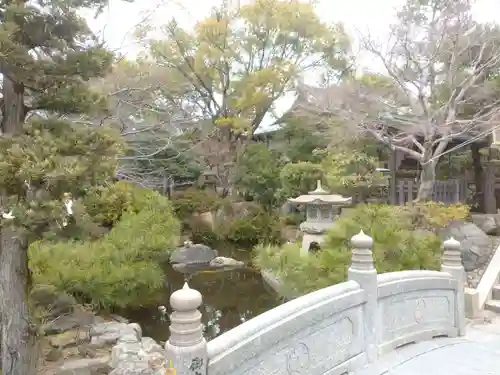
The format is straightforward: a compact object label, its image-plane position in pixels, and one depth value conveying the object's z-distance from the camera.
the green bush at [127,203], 7.54
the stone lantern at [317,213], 8.96
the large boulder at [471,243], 7.18
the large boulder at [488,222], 8.81
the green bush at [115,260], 5.53
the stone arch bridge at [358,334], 2.11
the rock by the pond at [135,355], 4.48
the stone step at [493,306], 5.69
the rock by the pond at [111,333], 5.42
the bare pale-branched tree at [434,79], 7.99
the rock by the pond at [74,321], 5.44
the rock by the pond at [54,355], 4.84
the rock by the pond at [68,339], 5.18
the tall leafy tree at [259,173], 13.43
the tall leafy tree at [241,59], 14.44
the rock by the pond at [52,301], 4.18
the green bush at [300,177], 11.65
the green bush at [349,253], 5.25
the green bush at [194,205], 13.90
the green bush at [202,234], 13.50
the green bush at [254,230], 12.99
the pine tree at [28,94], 2.87
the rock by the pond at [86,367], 4.53
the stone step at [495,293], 6.04
